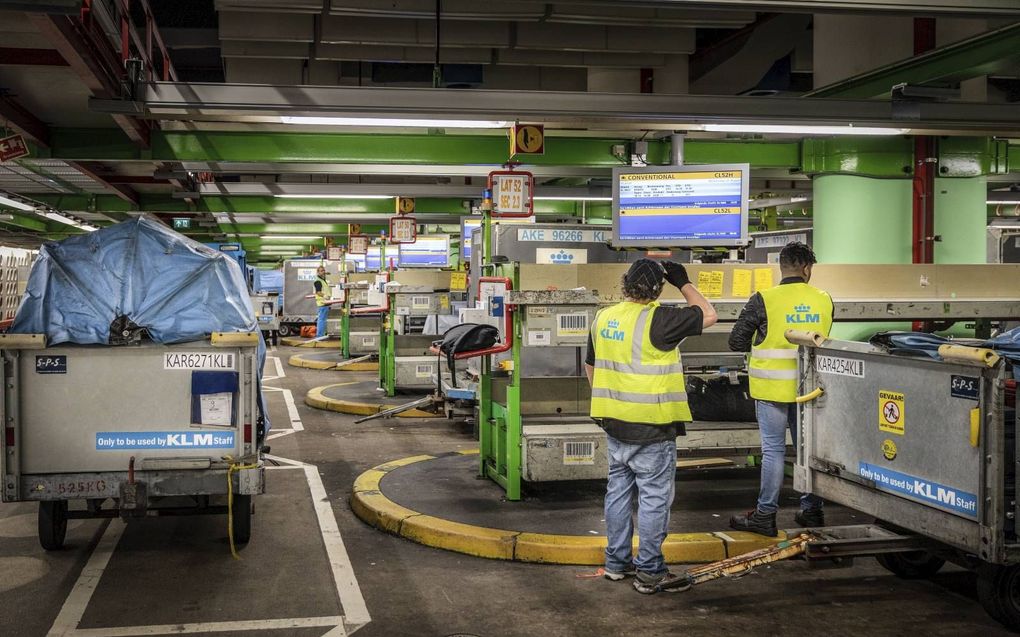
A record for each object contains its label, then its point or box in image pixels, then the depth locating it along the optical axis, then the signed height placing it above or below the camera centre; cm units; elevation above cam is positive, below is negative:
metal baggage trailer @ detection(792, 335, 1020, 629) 455 -82
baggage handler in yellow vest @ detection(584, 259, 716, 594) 565 -60
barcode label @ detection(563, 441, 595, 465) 794 -130
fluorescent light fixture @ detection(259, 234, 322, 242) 3268 +251
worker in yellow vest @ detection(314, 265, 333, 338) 2885 +28
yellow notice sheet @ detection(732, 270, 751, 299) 881 +22
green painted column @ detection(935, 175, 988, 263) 1202 +117
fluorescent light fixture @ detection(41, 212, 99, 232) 2149 +215
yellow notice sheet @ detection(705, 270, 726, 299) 874 +21
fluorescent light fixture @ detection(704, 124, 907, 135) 850 +171
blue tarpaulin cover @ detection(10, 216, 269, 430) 641 +10
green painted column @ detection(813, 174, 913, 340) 1207 +112
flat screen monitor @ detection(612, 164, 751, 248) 913 +103
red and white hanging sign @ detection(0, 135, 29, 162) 1106 +192
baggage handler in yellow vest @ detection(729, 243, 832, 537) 659 -29
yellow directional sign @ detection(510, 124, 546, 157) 1073 +200
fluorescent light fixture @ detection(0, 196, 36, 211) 1806 +206
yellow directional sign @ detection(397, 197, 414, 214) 2038 +228
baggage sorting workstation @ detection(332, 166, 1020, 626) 471 -66
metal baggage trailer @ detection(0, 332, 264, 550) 631 -83
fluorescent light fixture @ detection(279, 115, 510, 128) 795 +165
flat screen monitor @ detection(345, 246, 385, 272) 2653 +148
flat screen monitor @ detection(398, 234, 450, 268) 2048 +117
